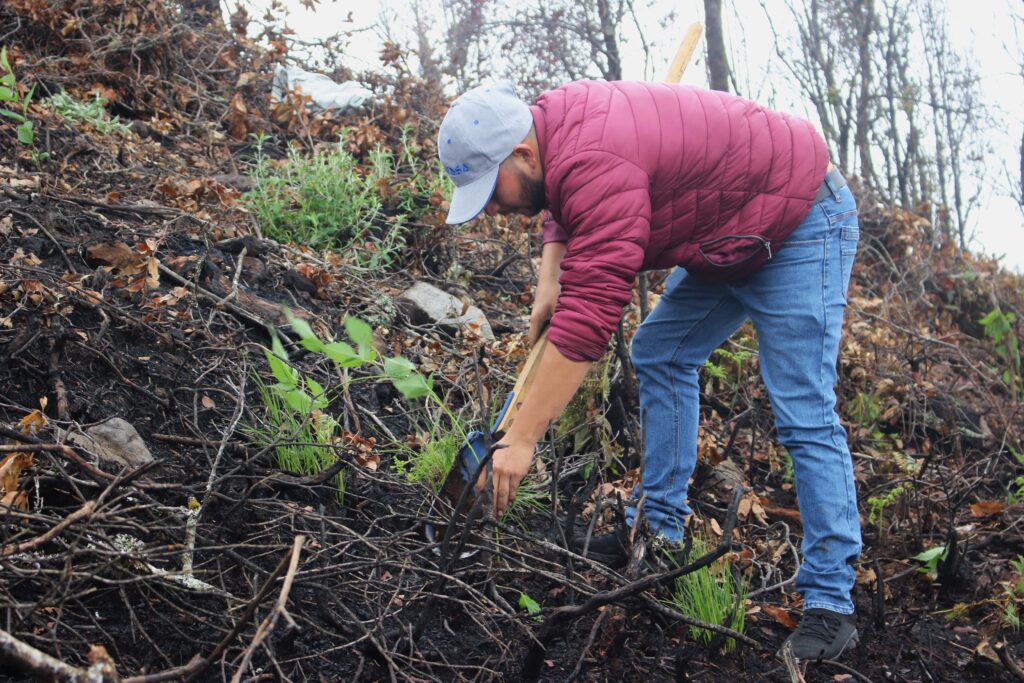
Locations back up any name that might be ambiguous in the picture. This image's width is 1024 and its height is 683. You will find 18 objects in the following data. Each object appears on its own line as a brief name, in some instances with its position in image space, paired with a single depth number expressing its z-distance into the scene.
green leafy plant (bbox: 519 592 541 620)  2.47
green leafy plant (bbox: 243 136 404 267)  4.93
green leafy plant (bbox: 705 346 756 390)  4.62
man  2.32
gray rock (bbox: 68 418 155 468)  2.51
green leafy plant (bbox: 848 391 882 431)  4.79
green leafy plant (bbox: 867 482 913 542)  3.67
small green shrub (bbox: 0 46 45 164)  3.23
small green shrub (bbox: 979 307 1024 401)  5.32
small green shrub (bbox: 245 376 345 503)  2.88
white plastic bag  6.90
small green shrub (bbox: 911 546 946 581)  3.35
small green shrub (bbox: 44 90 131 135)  5.07
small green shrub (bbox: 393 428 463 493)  2.96
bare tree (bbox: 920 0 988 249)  11.20
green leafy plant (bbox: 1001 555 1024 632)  2.91
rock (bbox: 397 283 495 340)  4.59
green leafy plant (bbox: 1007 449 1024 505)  3.87
